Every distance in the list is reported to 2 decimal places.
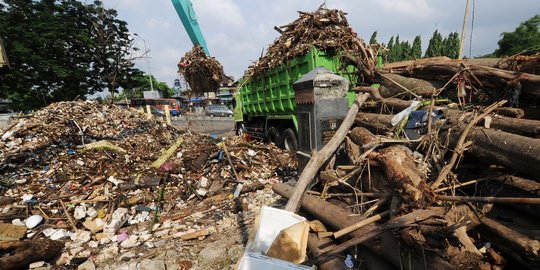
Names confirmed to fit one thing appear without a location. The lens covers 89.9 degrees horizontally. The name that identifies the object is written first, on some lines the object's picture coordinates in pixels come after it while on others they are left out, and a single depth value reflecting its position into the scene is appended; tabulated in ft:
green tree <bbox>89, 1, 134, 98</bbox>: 78.64
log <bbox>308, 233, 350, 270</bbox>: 8.41
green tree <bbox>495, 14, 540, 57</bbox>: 79.05
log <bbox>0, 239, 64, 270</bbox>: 10.79
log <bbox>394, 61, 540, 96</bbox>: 9.49
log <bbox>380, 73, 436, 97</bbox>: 13.61
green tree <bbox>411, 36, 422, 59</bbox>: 102.94
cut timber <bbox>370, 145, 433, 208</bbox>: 7.43
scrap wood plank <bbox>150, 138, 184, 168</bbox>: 22.20
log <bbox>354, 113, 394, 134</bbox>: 12.79
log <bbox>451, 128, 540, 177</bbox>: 6.88
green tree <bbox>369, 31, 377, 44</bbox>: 96.40
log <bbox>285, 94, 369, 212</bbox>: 11.39
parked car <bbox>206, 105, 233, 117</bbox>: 90.02
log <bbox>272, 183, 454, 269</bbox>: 6.57
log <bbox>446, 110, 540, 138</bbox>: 7.93
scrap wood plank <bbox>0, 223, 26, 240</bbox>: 13.30
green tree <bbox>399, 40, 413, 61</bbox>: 103.41
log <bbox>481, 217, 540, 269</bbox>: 5.61
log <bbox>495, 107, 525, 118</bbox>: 9.35
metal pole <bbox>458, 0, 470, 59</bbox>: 42.95
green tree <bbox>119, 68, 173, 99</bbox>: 88.02
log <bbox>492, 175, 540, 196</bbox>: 7.00
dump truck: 19.71
